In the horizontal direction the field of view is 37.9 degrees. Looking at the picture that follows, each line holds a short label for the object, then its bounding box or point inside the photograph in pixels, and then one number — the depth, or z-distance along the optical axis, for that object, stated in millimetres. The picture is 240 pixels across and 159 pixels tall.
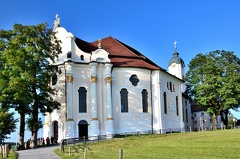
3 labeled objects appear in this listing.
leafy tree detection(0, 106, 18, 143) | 35781
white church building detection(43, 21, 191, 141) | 44344
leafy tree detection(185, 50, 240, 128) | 55172
